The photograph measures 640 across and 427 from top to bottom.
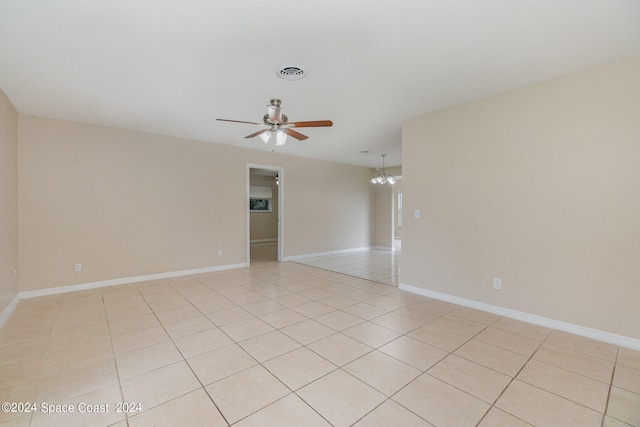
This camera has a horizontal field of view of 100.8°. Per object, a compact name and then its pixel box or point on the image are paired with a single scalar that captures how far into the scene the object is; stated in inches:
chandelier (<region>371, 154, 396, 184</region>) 266.2
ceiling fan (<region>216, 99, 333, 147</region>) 105.6
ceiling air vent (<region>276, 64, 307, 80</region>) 98.3
